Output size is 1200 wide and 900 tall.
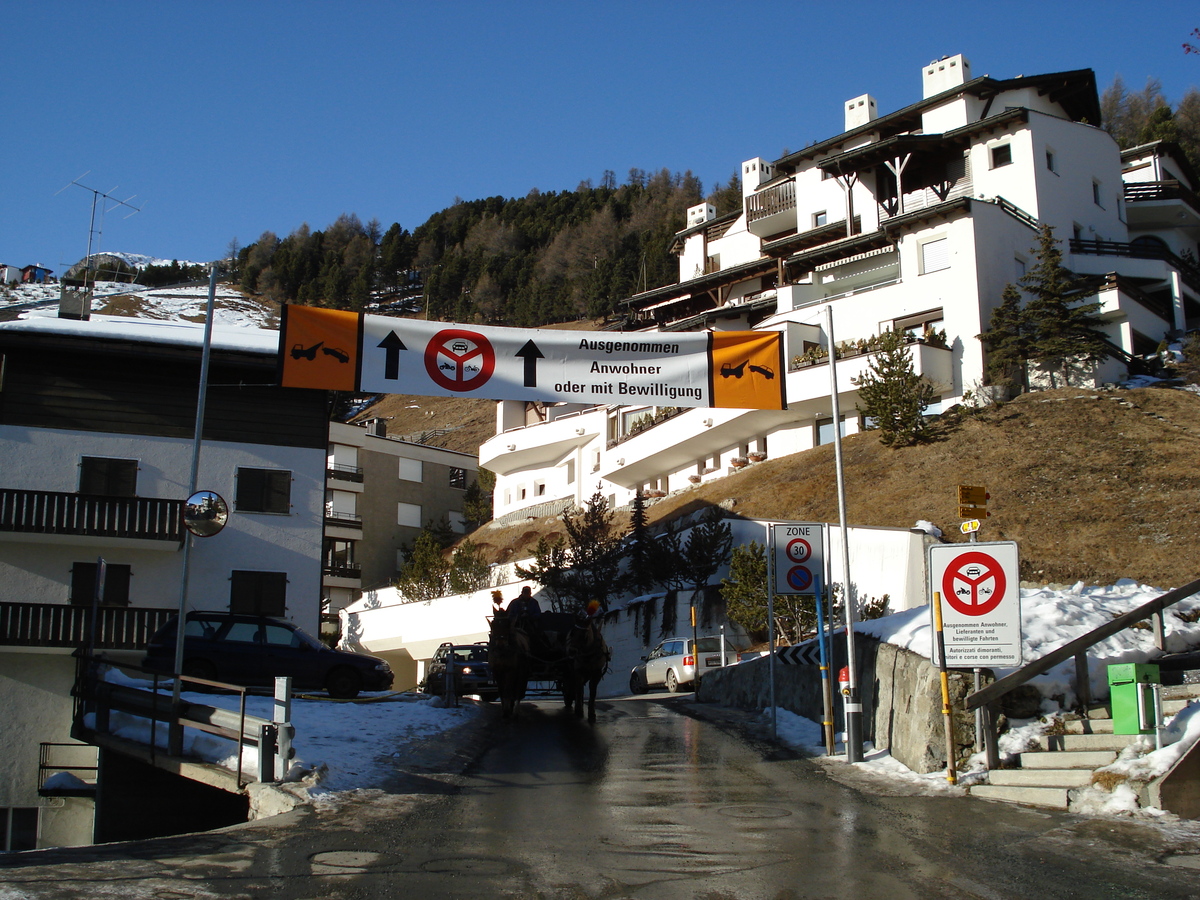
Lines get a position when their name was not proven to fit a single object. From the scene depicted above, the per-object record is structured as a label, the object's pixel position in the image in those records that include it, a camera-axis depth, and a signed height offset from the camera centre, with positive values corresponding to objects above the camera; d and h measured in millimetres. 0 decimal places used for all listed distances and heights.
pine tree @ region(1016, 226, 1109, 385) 42750 +12968
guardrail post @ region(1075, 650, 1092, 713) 11797 -327
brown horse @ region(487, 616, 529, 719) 18484 -85
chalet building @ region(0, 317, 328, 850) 24016 +3825
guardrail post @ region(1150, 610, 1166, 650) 12258 +240
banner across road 14297 +3909
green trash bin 10367 -425
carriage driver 19000 +834
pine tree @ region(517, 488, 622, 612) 41000 +3418
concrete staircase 10438 -1069
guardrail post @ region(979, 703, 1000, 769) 11375 -899
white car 28828 -295
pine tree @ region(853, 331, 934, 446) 41250 +9491
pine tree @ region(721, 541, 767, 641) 29062 +1696
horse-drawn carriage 18609 -37
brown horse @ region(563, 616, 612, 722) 19469 -2
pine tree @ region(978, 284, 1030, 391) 43531 +12238
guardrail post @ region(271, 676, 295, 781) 11938 -797
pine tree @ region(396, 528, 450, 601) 50906 +3741
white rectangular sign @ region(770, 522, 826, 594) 16703 +1453
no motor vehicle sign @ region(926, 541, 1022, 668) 11508 +526
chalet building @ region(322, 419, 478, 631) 62312 +8968
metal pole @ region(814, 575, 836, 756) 14352 -638
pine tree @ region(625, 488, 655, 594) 39625 +3444
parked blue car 20984 -73
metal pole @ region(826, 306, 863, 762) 13336 -772
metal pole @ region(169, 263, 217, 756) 14258 +2432
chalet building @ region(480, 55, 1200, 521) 46562 +18728
